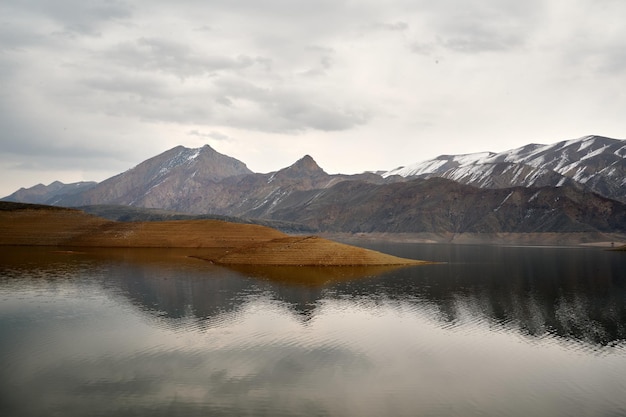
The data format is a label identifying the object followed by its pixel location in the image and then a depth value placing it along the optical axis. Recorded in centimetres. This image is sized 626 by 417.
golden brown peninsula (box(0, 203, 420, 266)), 14075
